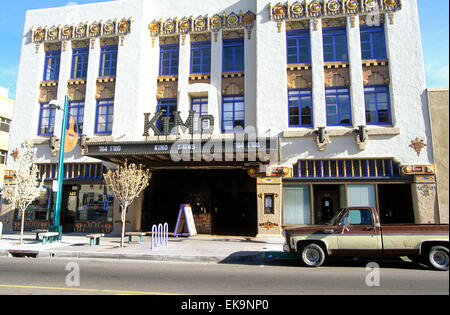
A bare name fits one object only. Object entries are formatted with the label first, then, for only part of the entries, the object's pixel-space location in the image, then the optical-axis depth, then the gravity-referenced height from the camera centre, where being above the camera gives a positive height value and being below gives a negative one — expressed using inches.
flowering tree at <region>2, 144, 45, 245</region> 580.7 +43.9
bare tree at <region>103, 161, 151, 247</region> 539.8 +42.4
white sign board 642.2 -29.3
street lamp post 589.0 +63.4
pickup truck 335.0 -34.8
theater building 623.8 +225.3
